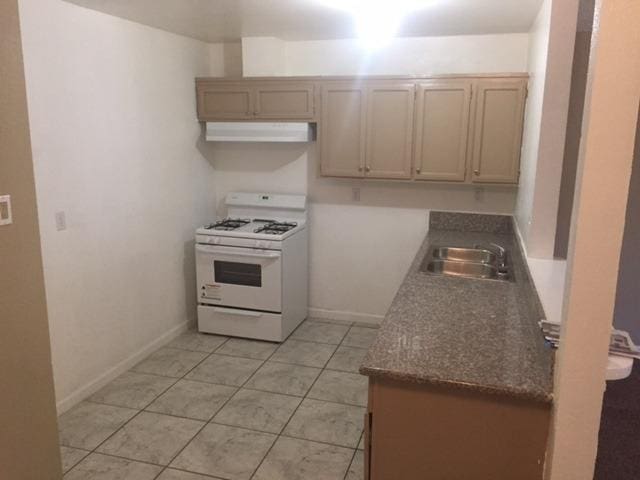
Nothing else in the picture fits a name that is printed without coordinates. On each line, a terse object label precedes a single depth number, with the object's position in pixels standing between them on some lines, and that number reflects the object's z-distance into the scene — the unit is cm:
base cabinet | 160
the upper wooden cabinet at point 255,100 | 397
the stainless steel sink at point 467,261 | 328
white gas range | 400
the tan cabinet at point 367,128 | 382
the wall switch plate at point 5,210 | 196
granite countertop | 163
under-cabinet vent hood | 402
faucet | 326
